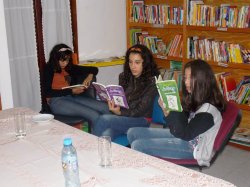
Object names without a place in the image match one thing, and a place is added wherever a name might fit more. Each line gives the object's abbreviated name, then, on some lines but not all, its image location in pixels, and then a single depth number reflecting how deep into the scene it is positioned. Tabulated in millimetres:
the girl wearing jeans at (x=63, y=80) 3475
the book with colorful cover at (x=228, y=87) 3721
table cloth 1473
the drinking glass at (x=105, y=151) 1642
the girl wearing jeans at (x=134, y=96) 2781
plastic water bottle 1376
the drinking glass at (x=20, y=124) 2088
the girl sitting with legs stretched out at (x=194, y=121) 2109
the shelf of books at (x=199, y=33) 3590
